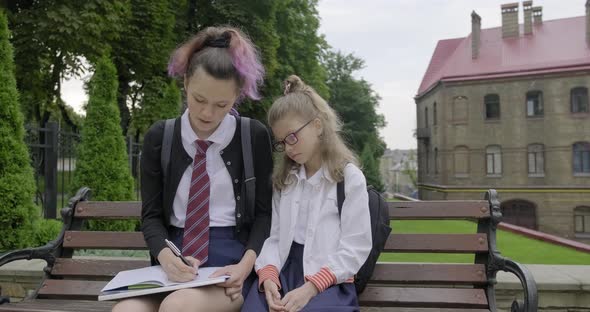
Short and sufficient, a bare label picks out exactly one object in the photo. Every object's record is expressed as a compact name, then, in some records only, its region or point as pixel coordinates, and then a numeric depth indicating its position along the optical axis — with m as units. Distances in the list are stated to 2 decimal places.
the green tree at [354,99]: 44.28
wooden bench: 2.88
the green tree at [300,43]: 22.05
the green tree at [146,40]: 16.81
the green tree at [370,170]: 31.44
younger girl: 2.40
